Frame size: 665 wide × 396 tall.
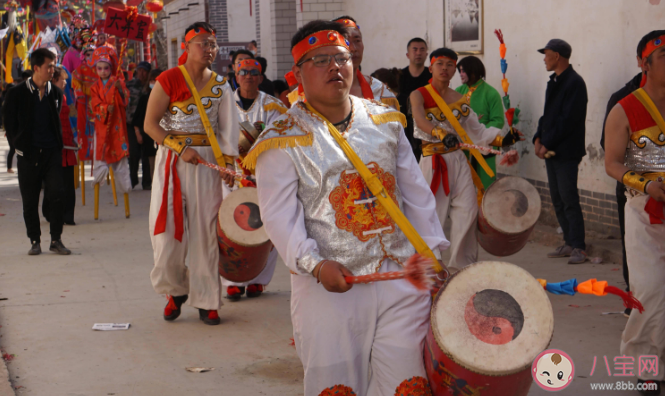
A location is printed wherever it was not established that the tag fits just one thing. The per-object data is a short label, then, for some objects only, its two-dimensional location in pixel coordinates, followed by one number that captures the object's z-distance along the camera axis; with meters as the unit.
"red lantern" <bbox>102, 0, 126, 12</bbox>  12.98
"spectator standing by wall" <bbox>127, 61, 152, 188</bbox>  13.13
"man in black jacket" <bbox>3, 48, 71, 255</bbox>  8.52
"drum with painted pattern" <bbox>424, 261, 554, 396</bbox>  2.61
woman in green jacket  8.94
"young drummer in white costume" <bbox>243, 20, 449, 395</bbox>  3.00
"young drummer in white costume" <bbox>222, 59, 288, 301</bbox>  6.84
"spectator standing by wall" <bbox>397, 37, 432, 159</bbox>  9.45
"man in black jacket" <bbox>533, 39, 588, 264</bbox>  7.70
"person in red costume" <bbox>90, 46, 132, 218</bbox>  11.15
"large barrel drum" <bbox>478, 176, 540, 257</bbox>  5.94
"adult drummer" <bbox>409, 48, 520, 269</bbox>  6.36
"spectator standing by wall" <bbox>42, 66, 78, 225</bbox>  10.23
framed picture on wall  10.51
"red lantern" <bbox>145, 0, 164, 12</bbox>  14.16
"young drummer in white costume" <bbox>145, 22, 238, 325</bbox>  5.70
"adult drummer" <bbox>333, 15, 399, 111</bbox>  4.81
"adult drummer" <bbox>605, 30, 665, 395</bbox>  4.19
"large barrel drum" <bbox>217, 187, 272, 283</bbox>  5.48
